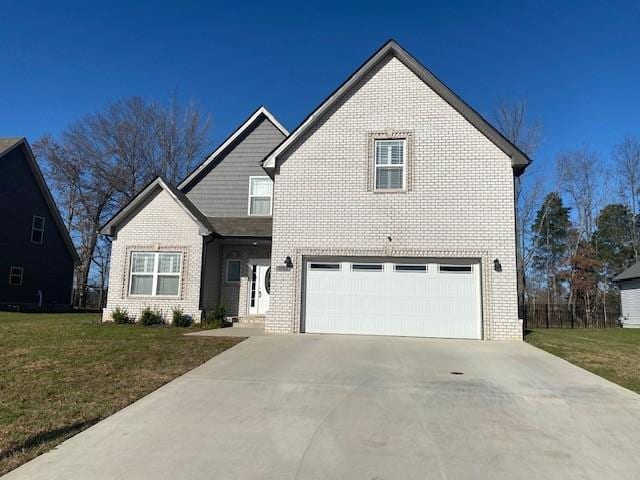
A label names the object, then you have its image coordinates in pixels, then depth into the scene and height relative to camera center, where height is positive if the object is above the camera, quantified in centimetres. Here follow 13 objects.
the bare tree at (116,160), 3353 +948
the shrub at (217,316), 1549 -67
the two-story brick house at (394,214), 1298 +244
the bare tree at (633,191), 3666 +897
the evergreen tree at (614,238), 3909 +570
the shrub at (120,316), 1585 -76
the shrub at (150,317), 1555 -77
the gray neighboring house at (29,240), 2405 +277
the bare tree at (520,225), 2983 +532
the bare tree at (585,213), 3734 +739
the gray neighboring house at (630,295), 2744 +77
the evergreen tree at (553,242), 4019 +549
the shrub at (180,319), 1546 -78
